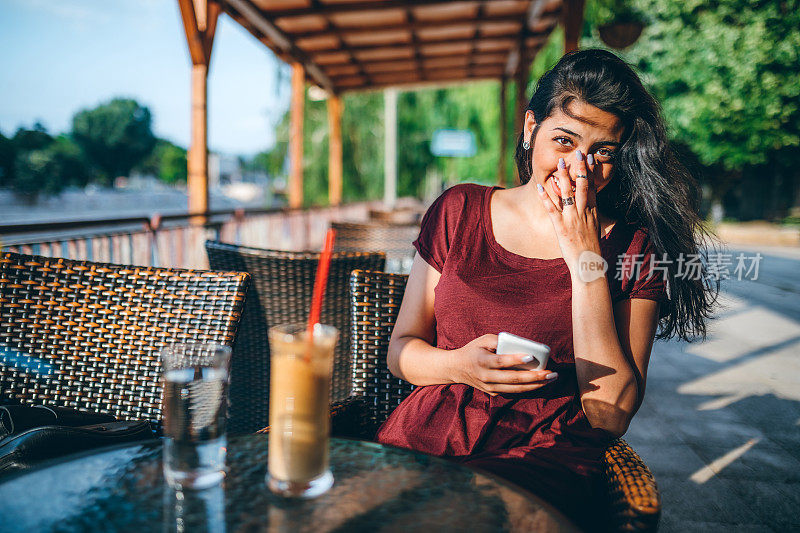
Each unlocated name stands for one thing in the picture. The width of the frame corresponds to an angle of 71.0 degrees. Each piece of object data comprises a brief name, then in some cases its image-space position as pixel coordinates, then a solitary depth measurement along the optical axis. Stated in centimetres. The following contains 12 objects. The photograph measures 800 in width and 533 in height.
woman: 124
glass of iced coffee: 75
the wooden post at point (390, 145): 1230
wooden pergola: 529
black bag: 108
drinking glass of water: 80
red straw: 79
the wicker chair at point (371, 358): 148
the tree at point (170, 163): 9250
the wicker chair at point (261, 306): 221
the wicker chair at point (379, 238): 385
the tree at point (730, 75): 1519
